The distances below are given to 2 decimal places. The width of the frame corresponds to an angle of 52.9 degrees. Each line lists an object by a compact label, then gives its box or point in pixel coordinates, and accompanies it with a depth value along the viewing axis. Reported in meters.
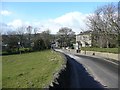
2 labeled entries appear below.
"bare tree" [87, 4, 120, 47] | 29.51
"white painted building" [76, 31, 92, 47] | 60.77
